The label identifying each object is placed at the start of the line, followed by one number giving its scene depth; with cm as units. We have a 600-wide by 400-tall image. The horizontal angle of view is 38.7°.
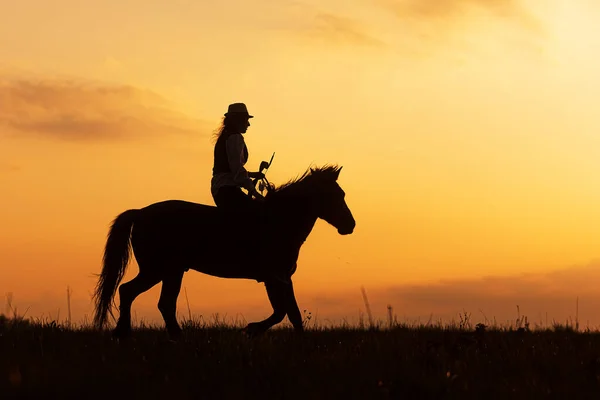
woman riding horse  1214
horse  1212
